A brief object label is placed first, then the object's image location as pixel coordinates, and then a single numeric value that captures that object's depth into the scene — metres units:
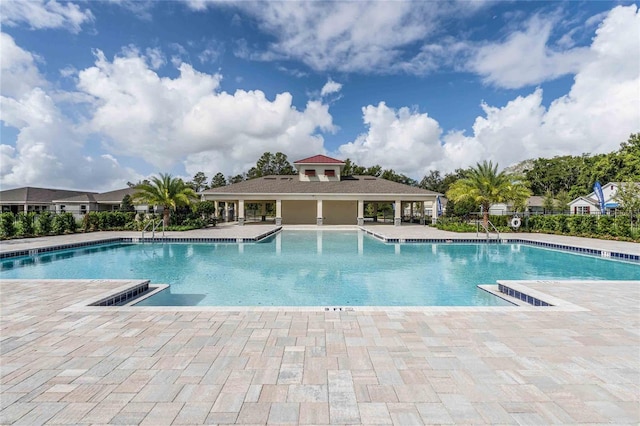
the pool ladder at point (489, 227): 21.47
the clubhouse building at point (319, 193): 27.52
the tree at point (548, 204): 37.76
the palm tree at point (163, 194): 22.45
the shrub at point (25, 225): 17.44
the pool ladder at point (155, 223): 21.64
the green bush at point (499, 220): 22.80
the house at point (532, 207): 41.85
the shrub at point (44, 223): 18.19
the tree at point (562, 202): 36.39
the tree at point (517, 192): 21.98
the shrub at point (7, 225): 16.50
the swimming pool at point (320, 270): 7.62
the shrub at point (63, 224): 18.92
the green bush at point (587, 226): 17.17
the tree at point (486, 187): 21.92
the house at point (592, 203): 32.32
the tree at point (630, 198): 18.11
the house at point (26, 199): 33.56
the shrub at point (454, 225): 22.34
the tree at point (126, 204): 32.22
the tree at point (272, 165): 58.25
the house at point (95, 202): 33.66
